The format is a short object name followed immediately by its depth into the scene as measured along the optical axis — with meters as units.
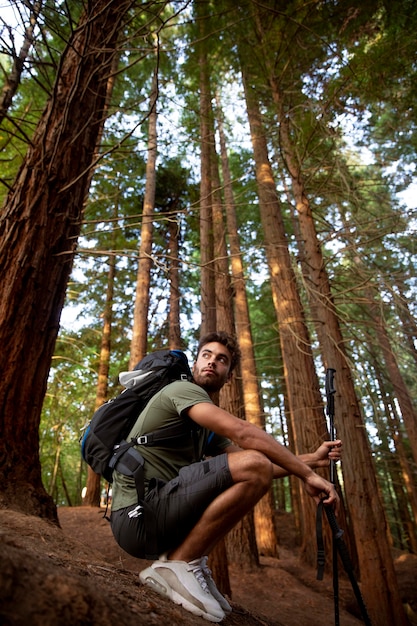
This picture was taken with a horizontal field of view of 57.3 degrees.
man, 2.26
